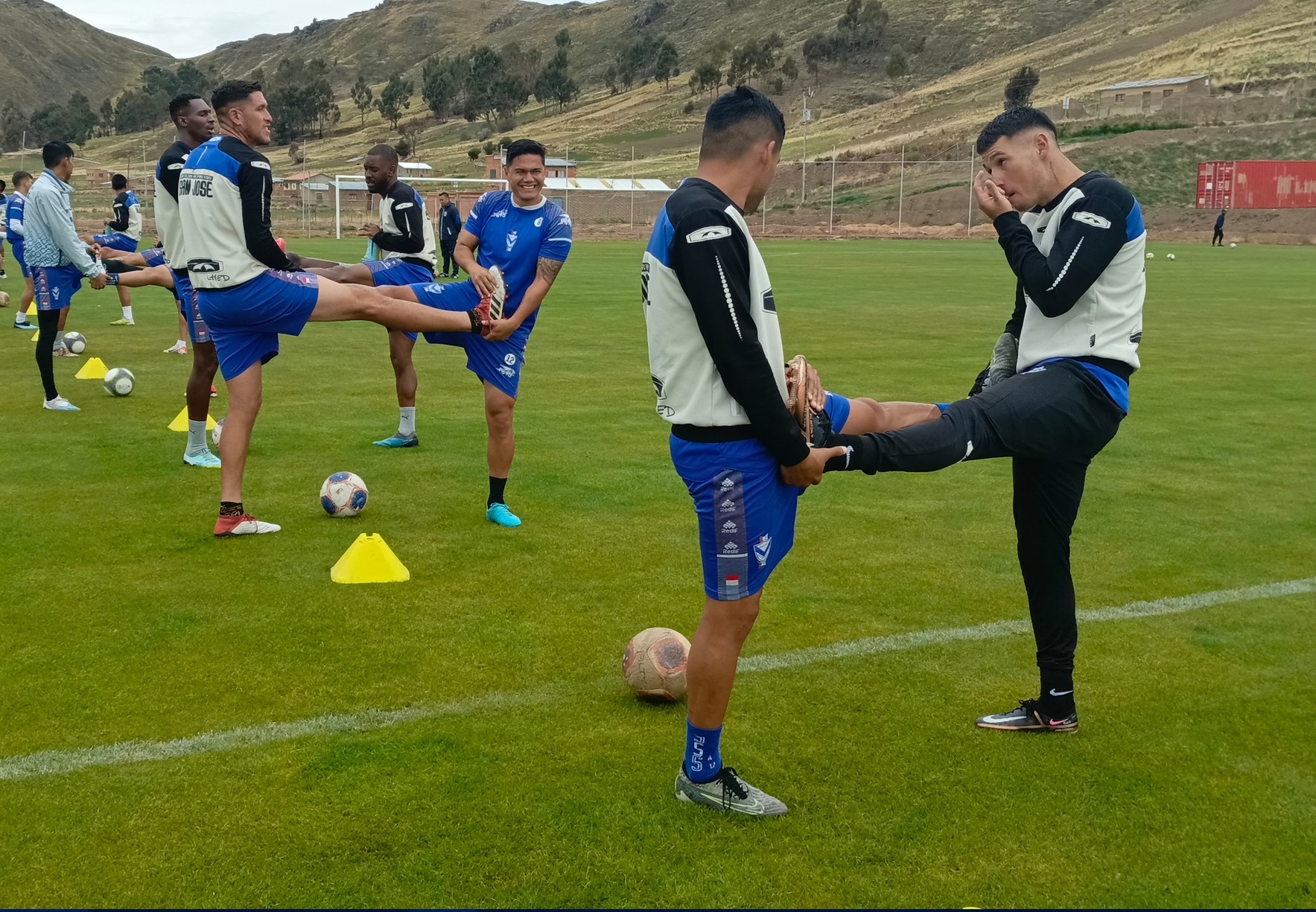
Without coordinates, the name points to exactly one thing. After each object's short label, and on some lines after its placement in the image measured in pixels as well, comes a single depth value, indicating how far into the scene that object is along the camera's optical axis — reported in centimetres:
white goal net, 5649
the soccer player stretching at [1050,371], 408
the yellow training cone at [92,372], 1323
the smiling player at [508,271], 748
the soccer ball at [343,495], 763
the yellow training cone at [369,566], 633
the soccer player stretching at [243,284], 673
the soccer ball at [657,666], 478
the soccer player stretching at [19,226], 1628
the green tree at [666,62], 14912
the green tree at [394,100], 14800
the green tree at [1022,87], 10644
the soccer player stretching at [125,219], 1892
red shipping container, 5750
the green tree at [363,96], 15688
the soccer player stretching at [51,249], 1078
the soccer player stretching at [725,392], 351
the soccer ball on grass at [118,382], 1201
